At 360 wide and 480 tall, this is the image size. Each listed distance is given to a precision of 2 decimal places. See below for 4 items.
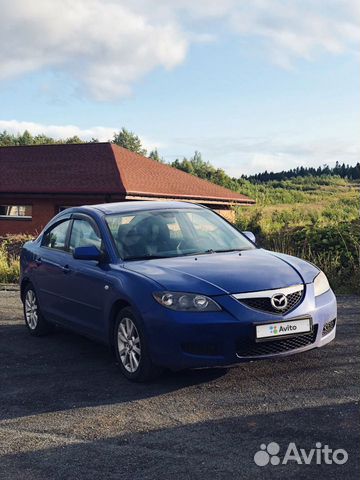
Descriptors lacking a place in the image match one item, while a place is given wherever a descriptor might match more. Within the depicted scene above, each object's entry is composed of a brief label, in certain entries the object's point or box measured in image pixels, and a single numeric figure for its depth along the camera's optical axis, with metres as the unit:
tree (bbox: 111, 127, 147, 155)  98.75
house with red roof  24.97
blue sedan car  5.14
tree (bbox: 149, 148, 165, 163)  103.94
